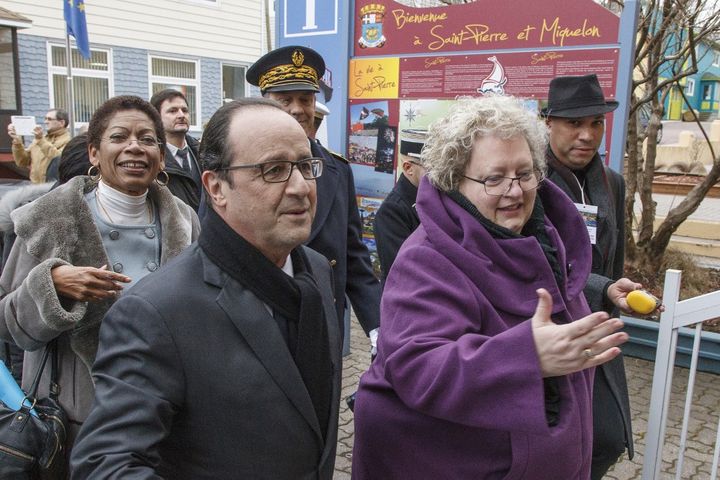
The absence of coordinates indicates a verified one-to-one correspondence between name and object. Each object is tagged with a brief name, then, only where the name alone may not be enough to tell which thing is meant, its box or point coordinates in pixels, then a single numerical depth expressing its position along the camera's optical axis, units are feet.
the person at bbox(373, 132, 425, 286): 10.29
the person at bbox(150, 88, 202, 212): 14.94
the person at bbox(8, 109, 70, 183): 26.11
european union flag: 28.89
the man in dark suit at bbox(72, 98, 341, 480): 4.30
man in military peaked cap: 10.23
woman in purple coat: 4.89
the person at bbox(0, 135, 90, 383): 7.50
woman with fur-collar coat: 6.51
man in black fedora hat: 9.31
